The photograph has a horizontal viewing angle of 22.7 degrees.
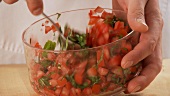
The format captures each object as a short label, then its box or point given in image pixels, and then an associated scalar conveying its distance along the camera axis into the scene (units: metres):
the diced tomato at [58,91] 0.54
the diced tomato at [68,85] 0.53
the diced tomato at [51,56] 0.53
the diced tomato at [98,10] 0.64
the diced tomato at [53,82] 0.54
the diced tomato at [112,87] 0.55
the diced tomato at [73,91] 0.53
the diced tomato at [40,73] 0.55
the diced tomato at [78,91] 0.54
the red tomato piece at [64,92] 0.54
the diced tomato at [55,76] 0.54
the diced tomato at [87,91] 0.54
